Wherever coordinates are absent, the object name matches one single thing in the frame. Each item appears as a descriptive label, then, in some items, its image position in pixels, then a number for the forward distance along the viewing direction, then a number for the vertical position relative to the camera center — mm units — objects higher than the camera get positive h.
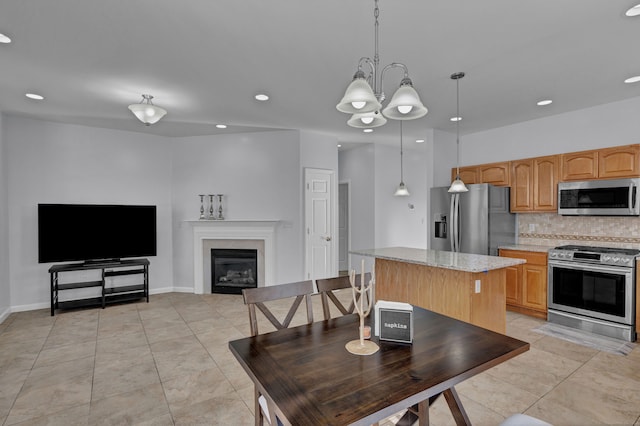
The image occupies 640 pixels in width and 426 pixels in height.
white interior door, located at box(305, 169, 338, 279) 5516 -250
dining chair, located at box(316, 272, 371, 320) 2197 -533
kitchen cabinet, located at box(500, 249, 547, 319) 4145 -974
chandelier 1684 +598
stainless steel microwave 3668 +146
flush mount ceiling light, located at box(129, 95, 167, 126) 3514 +1072
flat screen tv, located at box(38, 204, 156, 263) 4598 -327
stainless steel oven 3449 -898
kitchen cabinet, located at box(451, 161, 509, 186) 4840 +565
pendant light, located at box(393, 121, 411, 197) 5730 +329
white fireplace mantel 5418 -420
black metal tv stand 4551 -1081
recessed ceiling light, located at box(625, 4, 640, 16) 2132 +1323
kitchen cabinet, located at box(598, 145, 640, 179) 3700 +560
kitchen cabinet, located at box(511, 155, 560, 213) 4332 +350
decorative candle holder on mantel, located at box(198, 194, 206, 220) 5623 +31
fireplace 5574 -1042
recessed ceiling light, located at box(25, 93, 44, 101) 3672 +1295
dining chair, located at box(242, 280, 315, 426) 1724 -540
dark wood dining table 1104 -656
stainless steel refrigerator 4480 -146
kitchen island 2932 -733
